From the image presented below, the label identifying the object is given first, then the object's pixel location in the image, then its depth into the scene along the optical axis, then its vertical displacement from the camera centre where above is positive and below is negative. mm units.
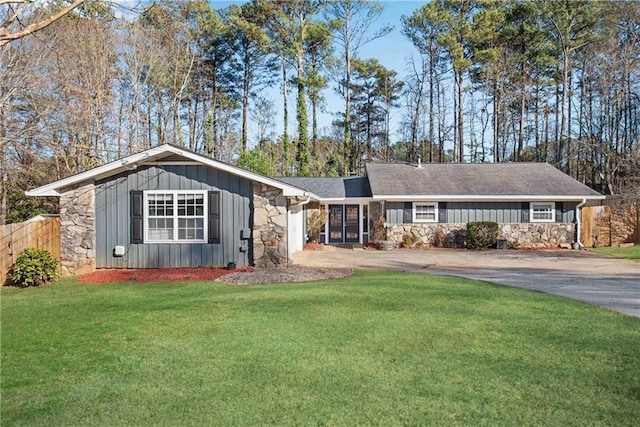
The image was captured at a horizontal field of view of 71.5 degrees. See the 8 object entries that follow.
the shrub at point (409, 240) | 18922 -1085
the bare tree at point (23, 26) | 5250 +2413
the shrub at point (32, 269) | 10039 -1170
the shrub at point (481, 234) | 18453 -847
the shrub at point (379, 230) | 19062 -664
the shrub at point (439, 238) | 19000 -1017
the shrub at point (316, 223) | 20078 -344
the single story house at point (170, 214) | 11758 +83
